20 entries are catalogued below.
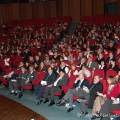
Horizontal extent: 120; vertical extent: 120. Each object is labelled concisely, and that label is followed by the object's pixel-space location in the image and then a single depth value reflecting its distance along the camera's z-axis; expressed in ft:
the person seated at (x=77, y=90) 12.05
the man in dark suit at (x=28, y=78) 15.28
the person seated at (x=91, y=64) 15.72
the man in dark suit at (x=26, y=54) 23.05
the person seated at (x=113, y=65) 14.20
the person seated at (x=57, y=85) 13.35
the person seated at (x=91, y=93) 11.25
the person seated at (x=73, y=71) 14.72
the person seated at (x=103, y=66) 15.13
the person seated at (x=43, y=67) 16.60
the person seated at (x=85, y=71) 14.02
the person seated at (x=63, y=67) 15.70
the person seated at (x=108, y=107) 9.92
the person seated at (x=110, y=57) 15.93
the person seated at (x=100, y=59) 16.31
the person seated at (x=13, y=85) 15.76
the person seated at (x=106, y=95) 10.48
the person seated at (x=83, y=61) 16.33
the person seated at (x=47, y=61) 18.71
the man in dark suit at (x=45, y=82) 13.93
